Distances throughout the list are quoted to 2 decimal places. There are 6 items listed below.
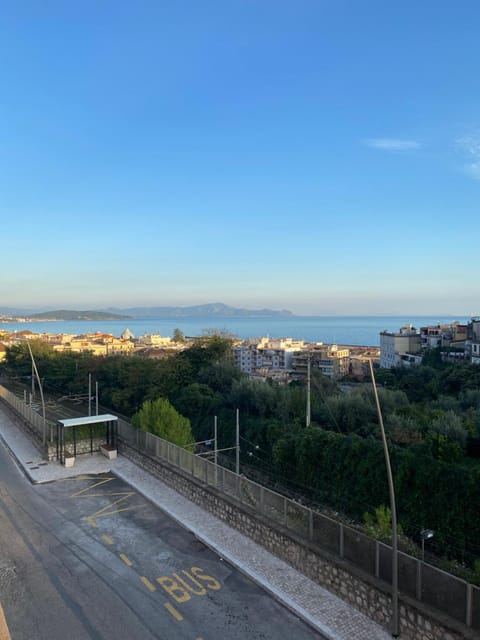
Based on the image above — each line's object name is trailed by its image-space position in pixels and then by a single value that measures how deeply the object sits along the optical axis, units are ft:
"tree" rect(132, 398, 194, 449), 66.13
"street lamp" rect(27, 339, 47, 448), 61.46
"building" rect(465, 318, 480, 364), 197.60
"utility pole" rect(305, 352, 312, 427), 79.40
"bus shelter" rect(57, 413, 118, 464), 57.98
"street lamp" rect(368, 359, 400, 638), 23.46
